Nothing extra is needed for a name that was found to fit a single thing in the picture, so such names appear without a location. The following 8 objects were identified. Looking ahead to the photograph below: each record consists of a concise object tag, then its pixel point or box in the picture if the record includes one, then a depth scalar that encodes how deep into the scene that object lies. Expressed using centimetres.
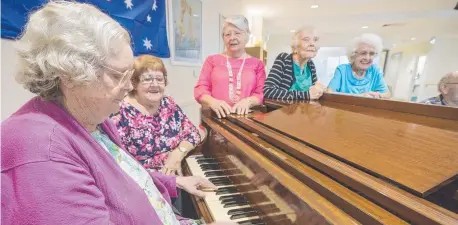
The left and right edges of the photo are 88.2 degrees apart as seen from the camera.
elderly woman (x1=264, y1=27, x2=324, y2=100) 154
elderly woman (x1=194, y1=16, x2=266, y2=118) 171
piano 53
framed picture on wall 304
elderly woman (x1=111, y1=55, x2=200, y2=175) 143
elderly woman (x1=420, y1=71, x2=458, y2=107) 122
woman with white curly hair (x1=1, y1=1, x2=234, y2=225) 46
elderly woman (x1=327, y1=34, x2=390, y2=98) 168
